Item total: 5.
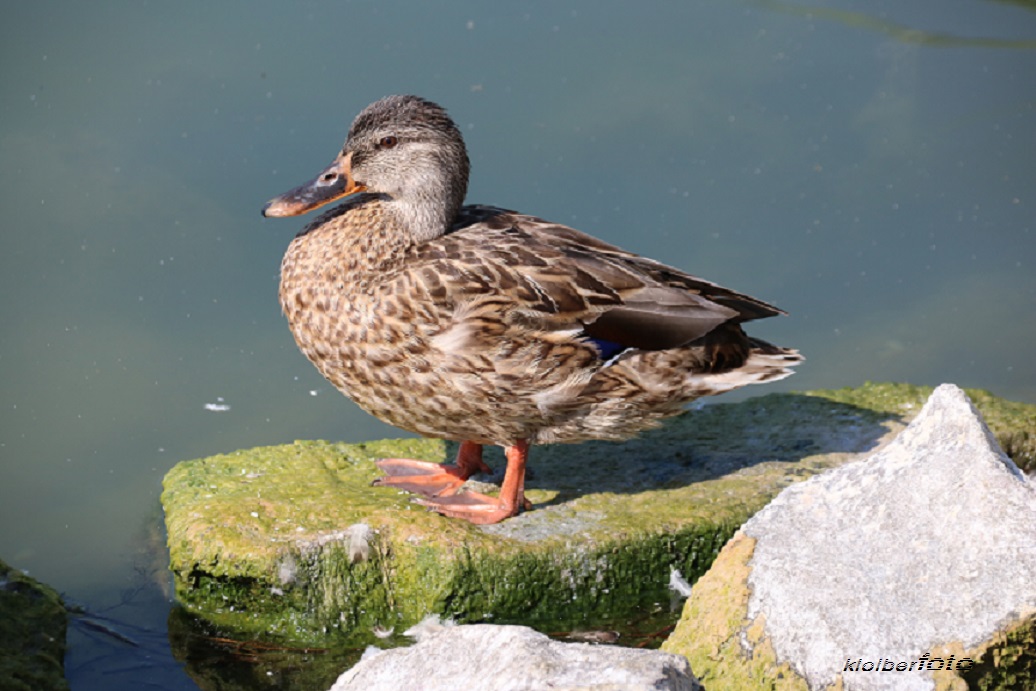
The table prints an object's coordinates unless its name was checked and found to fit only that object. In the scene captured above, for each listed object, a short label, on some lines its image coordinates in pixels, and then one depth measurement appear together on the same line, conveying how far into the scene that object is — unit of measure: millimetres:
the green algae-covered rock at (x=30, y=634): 8117
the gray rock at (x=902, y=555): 6680
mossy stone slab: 9125
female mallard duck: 9445
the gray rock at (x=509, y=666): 5965
